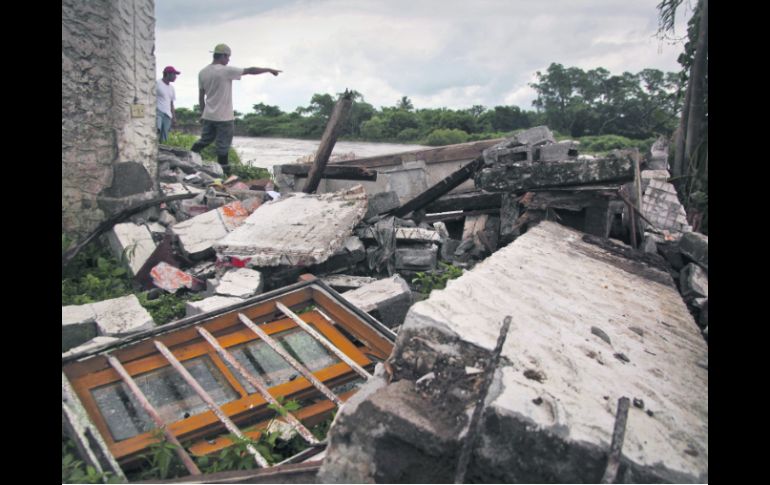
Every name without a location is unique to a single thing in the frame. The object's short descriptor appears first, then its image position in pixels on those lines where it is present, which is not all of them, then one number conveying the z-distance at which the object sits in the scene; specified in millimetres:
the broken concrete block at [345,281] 4680
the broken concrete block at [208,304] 3877
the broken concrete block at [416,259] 5098
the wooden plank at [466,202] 5523
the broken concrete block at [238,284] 4204
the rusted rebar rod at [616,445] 1589
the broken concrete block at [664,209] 6332
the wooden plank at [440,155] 6832
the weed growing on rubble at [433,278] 4793
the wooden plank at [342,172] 6449
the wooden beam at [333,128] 6102
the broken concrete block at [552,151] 5461
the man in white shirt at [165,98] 8273
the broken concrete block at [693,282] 4090
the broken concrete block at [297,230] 4586
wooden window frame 2562
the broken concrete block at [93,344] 2869
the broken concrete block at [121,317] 3529
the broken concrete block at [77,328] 3439
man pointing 7441
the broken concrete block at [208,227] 4988
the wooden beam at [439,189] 5676
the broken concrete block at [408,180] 6297
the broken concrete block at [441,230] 5454
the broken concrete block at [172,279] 4617
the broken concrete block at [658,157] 8258
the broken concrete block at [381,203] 5730
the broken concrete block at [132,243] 4809
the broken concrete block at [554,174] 4336
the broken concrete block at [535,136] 6144
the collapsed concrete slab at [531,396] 1673
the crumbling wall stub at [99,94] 4742
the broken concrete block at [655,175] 7207
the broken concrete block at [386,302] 4027
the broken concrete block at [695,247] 4447
